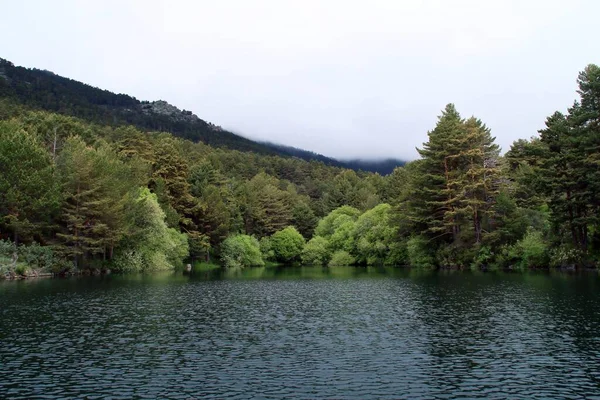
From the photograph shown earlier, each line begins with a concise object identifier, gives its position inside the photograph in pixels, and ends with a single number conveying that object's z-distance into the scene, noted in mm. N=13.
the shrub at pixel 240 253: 102125
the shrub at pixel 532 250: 66062
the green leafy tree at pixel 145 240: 72000
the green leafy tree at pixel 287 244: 117250
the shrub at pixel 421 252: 78000
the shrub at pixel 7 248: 56656
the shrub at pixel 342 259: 103562
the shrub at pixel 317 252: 112125
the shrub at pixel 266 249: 116062
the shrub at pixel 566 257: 60281
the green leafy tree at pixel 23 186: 56281
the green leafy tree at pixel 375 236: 92375
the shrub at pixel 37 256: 58750
